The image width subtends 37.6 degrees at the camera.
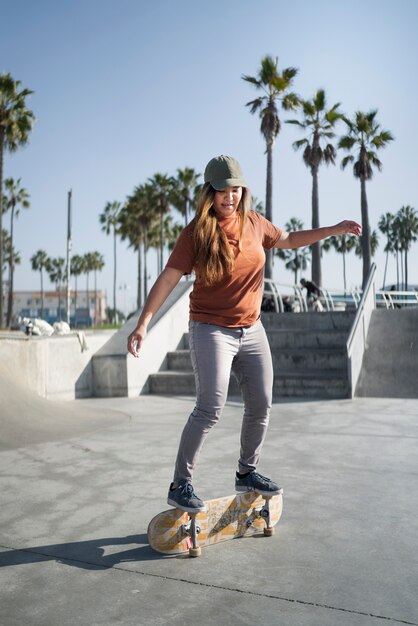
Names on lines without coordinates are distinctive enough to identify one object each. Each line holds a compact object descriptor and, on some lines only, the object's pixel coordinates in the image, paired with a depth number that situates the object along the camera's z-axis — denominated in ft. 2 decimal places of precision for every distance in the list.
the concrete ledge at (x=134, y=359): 32.07
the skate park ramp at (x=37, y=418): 20.04
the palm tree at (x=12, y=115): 108.49
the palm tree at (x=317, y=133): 112.98
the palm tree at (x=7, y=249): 271.08
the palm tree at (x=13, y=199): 191.20
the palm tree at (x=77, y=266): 353.10
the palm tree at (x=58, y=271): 350.84
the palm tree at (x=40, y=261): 331.82
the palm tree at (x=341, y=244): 284.04
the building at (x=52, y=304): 386.48
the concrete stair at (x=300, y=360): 30.27
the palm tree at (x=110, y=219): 259.60
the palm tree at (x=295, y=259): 300.20
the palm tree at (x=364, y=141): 119.14
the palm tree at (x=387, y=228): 283.16
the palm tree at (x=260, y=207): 262.14
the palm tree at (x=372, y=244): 295.48
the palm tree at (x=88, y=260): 361.92
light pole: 79.09
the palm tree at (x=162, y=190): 176.55
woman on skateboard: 9.87
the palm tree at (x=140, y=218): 178.42
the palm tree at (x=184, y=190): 175.32
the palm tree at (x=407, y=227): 270.26
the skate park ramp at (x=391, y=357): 29.86
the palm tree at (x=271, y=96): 105.40
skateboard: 9.63
